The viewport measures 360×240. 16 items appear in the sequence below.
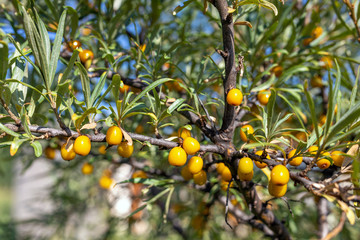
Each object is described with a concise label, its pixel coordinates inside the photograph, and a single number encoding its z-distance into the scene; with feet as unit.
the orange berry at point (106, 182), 1.50
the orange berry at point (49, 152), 1.05
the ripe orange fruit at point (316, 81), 1.20
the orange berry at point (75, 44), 0.86
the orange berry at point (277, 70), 1.08
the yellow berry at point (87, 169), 1.37
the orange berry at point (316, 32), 1.11
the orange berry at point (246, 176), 0.70
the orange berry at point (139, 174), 1.18
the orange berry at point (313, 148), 0.72
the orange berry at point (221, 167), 0.84
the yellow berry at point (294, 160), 0.69
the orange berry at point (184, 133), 0.76
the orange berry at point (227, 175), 0.80
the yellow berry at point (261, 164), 0.70
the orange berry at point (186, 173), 0.85
